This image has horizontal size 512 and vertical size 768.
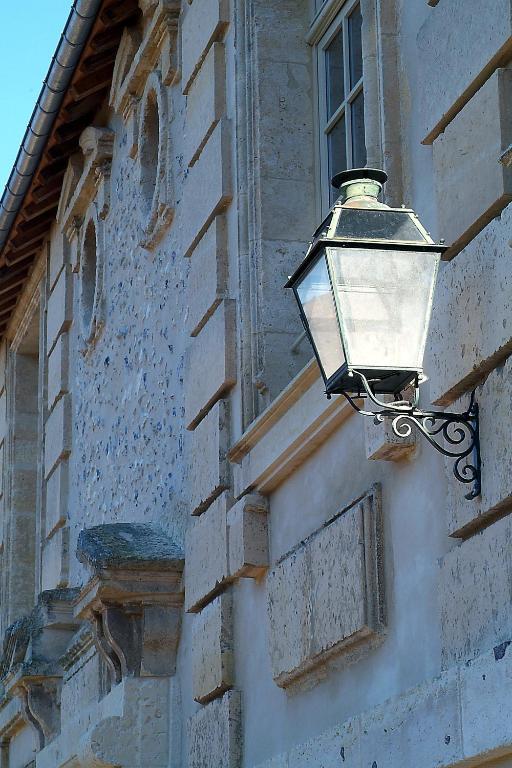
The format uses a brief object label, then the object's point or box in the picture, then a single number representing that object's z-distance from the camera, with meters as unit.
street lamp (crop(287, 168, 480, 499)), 7.47
